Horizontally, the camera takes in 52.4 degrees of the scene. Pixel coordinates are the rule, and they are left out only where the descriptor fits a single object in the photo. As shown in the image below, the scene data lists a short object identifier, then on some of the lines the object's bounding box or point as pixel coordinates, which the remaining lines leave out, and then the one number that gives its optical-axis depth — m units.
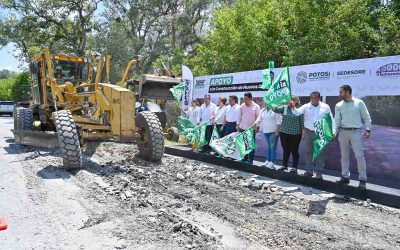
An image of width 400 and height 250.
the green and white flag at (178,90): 12.69
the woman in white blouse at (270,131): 8.98
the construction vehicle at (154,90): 12.47
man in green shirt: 6.99
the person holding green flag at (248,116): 9.68
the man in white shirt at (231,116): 10.50
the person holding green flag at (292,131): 8.33
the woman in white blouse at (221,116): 10.90
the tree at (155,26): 31.97
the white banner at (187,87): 13.73
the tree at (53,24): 31.05
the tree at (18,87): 46.49
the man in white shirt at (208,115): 11.62
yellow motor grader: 9.21
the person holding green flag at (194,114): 12.08
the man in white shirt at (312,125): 7.72
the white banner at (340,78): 7.84
